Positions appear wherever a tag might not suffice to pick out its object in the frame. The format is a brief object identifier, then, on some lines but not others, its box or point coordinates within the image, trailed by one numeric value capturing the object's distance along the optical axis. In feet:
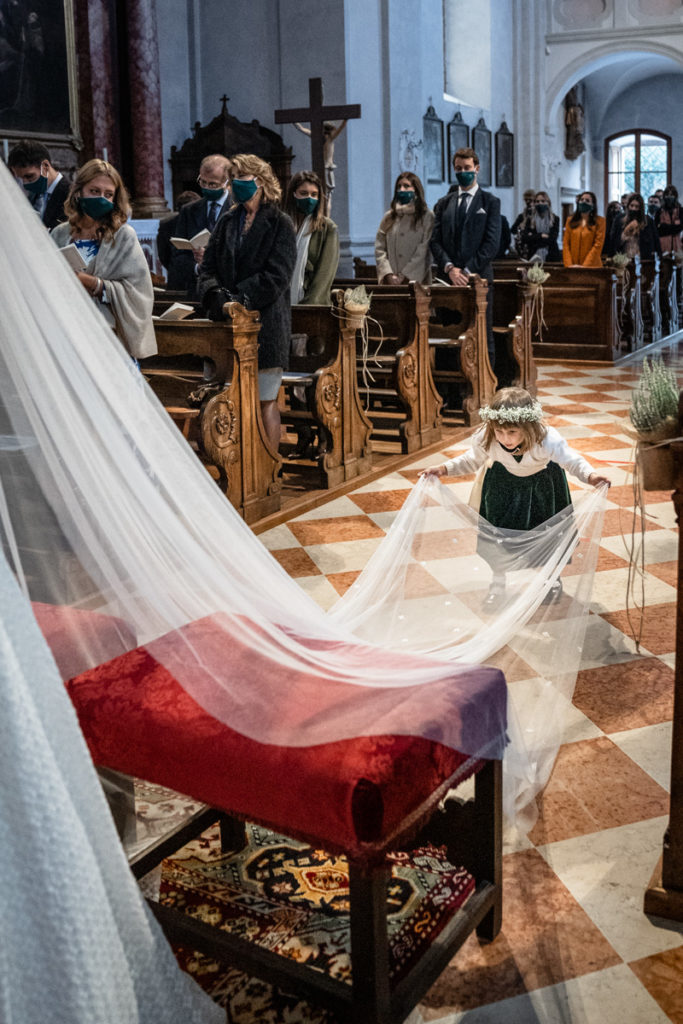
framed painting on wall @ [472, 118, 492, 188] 51.42
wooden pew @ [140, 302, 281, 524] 16.12
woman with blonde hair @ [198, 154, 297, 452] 16.71
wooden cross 29.66
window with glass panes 72.13
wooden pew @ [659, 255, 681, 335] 40.58
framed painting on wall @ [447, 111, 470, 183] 48.06
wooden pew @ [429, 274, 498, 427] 23.73
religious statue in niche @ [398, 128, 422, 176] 41.01
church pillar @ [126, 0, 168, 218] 34.17
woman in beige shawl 13.42
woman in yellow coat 38.79
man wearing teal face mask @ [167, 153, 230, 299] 19.45
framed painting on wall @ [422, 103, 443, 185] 45.44
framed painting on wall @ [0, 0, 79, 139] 30.86
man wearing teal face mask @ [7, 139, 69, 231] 17.87
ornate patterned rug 6.57
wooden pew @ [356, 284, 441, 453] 21.50
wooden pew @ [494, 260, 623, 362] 34.55
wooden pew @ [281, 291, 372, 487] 18.83
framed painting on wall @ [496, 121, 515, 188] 54.70
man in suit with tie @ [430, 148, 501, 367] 25.20
